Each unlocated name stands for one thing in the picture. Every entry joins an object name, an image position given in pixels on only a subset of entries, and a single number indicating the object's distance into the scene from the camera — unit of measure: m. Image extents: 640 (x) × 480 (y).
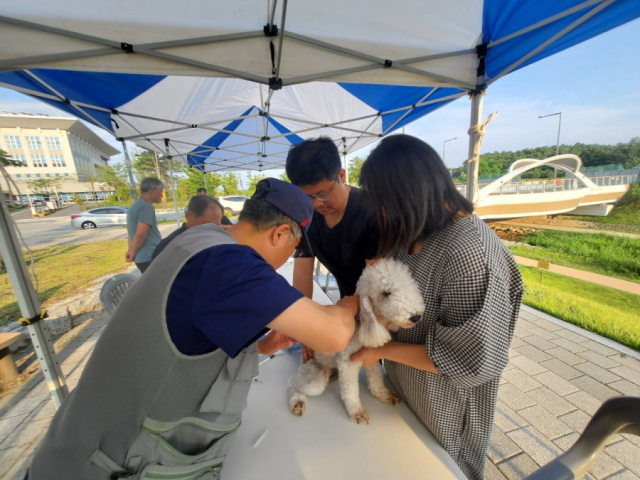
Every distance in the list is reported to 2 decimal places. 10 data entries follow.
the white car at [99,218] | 17.12
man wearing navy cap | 0.69
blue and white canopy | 1.39
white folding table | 0.94
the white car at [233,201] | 21.94
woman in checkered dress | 0.82
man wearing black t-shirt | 1.55
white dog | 0.97
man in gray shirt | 3.76
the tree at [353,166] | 22.40
